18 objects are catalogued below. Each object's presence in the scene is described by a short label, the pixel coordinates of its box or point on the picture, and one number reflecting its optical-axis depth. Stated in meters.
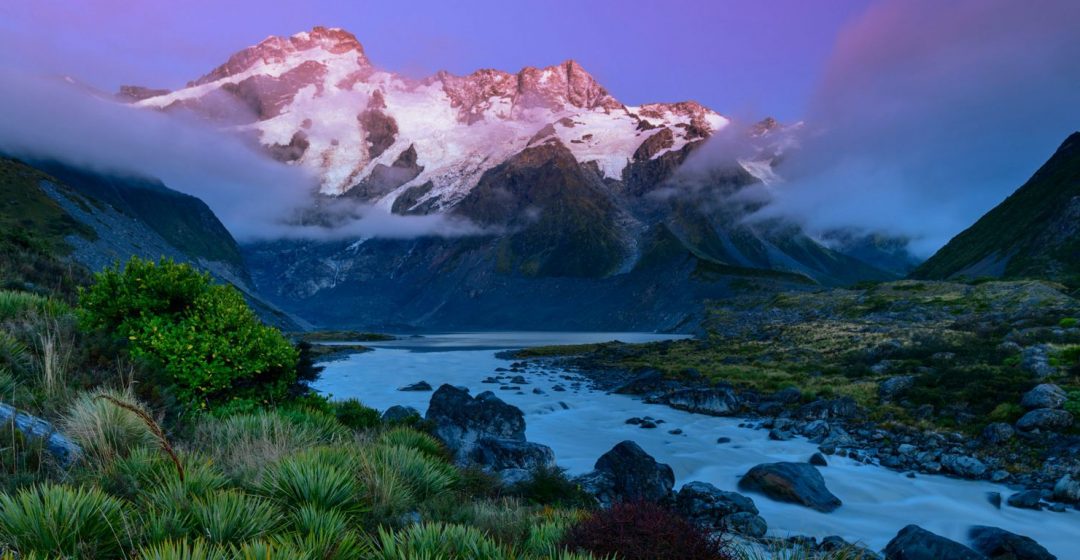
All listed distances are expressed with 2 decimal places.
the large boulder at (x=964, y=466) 19.45
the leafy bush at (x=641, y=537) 5.30
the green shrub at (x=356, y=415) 15.35
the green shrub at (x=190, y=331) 12.87
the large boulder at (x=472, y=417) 23.59
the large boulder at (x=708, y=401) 34.38
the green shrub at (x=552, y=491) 11.73
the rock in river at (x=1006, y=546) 11.71
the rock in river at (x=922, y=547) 10.97
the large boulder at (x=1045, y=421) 21.16
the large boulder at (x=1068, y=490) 16.47
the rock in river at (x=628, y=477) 15.29
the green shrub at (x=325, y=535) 4.66
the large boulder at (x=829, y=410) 29.17
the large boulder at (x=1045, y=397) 22.95
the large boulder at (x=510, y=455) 16.75
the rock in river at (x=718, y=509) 13.95
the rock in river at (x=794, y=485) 17.58
